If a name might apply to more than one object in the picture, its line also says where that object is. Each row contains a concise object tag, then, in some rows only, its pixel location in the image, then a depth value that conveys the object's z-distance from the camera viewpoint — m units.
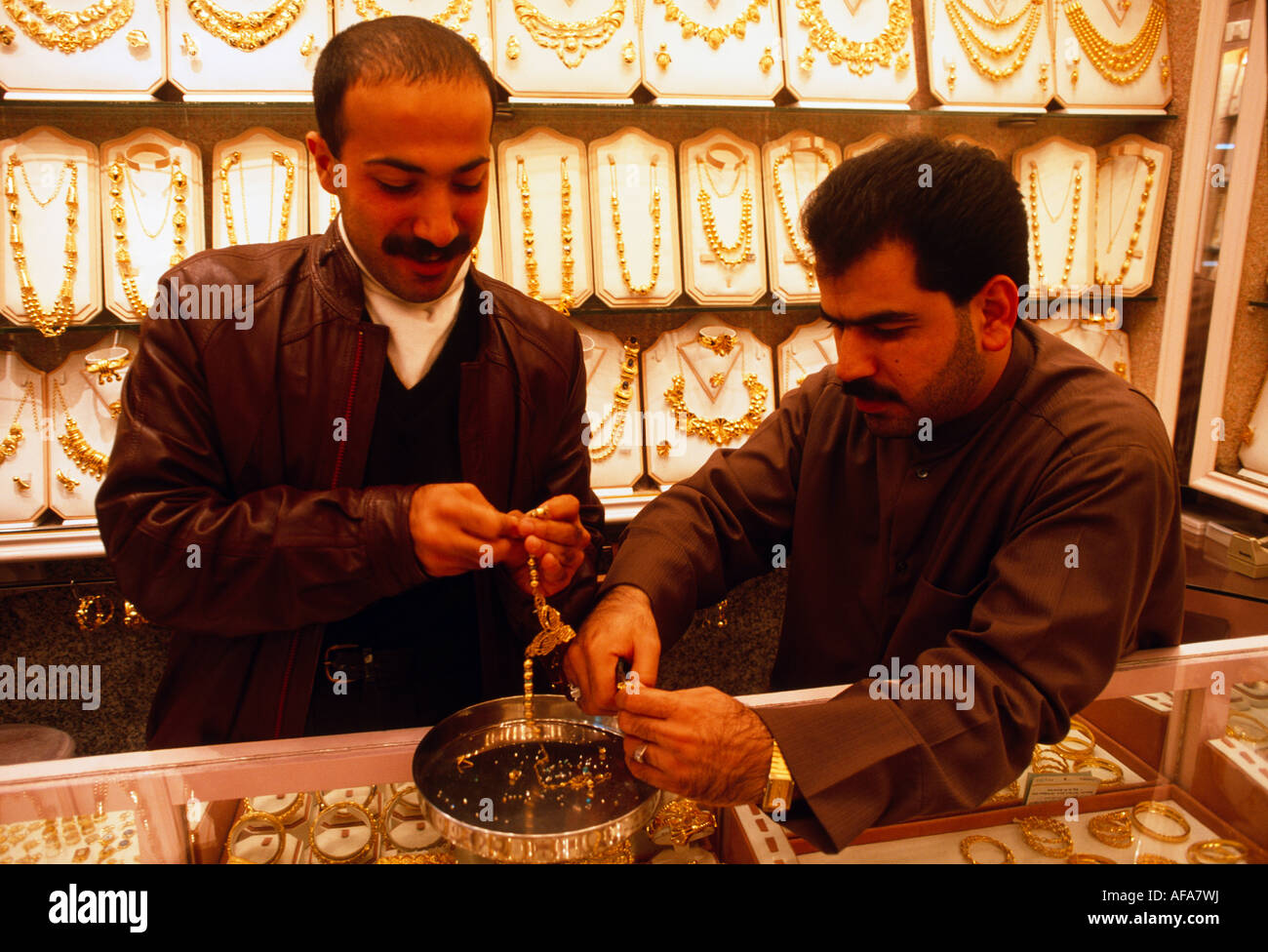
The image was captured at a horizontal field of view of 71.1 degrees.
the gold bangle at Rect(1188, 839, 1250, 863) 1.21
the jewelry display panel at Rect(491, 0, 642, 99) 2.46
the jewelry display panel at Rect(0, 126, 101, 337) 2.28
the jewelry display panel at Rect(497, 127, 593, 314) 2.55
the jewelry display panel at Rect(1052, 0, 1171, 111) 2.79
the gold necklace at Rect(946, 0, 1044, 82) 2.71
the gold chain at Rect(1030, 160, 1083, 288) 2.83
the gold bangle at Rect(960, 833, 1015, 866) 1.22
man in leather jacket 1.33
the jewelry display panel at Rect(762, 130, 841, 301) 2.69
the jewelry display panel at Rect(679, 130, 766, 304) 2.64
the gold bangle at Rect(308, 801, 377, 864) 1.12
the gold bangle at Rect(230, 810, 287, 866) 1.14
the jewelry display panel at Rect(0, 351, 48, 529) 2.30
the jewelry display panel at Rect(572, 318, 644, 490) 2.63
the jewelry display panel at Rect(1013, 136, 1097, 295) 2.84
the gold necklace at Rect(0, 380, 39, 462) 2.32
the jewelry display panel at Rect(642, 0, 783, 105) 2.54
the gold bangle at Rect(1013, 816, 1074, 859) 1.24
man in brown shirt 1.14
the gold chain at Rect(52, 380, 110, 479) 2.35
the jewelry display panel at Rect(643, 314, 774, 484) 2.67
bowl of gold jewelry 0.99
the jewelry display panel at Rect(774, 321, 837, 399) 2.76
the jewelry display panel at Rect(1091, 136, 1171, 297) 2.88
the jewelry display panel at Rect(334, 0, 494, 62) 2.40
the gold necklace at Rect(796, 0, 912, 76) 2.63
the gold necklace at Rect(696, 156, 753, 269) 2.64
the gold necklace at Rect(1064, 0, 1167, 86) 2.80
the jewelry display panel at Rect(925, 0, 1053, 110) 2.70
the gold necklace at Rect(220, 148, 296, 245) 2.38
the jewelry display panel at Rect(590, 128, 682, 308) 2.59
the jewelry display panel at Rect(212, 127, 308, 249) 2.38
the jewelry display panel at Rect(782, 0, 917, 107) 2.61
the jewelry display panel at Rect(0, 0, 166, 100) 2.22
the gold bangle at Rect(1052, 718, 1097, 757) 1.38
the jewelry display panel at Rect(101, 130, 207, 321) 2.33
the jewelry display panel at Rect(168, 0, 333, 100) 2.30
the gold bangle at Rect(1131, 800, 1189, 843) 1.26
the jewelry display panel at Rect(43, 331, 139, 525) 2.33
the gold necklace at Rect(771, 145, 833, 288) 2.69
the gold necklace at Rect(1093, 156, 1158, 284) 2.87
